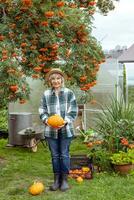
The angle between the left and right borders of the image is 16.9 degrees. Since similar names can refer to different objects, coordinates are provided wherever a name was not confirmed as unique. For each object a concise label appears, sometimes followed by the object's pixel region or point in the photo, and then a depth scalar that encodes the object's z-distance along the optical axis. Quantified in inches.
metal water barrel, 410.3
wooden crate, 275.9
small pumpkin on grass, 224.2
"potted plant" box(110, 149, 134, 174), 267.7
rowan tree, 249.6
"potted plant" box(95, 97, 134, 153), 283.9
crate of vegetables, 260.4
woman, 231.3
